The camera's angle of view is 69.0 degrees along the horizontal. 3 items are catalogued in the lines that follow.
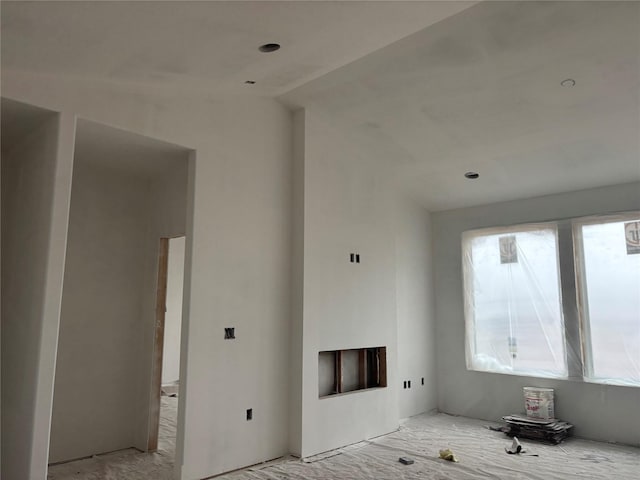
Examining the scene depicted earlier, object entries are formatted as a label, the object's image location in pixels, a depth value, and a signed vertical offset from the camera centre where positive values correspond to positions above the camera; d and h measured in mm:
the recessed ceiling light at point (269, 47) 3189 +1787
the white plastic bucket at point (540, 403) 5508 -1130
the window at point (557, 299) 5250 +108
